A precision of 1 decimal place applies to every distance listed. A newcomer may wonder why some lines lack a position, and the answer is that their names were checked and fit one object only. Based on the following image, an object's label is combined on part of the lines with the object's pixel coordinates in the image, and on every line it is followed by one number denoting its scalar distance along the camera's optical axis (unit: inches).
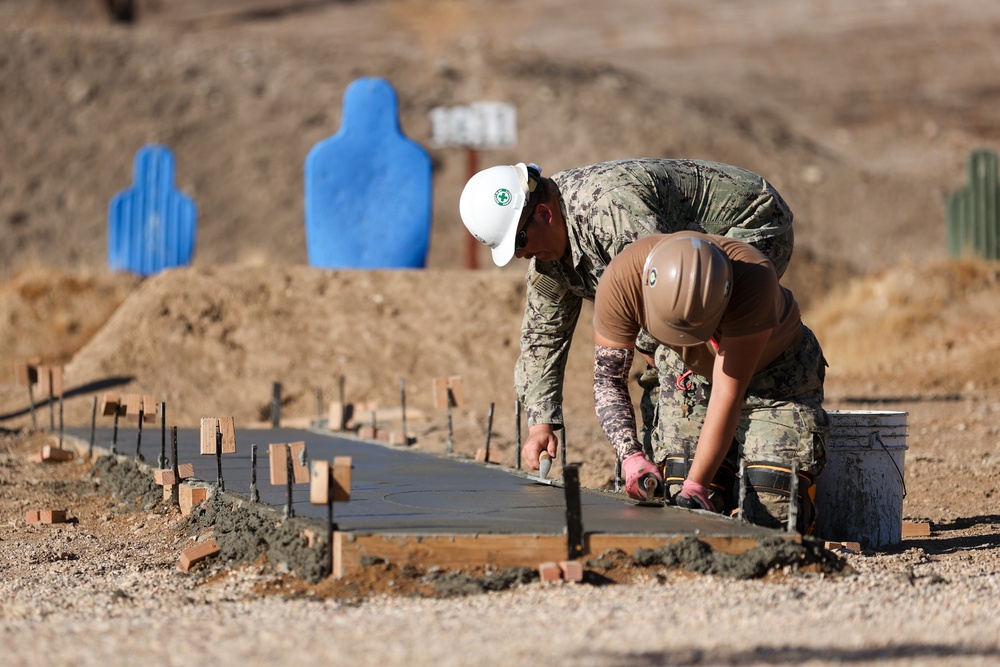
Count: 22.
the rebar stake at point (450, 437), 647.1
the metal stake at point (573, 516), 362.3
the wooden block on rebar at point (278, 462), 409.4
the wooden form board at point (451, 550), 355.9
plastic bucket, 469.4
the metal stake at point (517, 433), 562.6
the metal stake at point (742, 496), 395.5
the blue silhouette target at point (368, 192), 1183.6
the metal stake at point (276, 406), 821.9
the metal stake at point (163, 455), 548.7
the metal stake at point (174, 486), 496.2
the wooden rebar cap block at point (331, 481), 358.9
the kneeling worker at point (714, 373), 369.4
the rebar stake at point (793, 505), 384.8
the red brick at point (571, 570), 355.3
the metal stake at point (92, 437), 685.9
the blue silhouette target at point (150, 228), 1427.2
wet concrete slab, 377.7
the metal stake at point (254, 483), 434.6
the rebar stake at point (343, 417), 780.6
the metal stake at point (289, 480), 392.5
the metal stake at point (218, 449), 460.8
